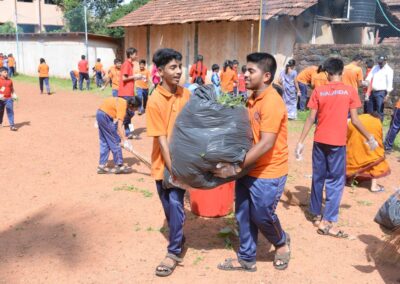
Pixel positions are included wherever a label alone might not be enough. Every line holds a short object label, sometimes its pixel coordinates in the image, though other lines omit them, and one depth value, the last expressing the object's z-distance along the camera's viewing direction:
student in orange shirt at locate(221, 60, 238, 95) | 12.03
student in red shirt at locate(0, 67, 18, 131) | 9.57
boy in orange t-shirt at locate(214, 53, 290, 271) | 3.12
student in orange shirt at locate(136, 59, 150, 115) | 11.59
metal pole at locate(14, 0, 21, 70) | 26.13
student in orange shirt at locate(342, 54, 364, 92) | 8.65
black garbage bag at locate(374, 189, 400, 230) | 3.13
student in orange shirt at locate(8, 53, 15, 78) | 24.53
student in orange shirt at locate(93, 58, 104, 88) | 19.64
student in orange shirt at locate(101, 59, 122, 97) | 10.16
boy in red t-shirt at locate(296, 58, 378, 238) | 4.23
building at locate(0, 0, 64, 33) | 39.16
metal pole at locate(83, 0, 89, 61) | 20.93
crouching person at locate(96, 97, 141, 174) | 6.00
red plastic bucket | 4.61
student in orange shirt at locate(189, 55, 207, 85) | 12.88
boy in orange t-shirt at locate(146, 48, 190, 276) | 3.39
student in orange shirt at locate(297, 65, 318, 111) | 10.83
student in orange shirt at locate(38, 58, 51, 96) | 16.94
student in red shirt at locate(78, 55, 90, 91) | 18.33
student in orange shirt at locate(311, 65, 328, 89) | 9.62
